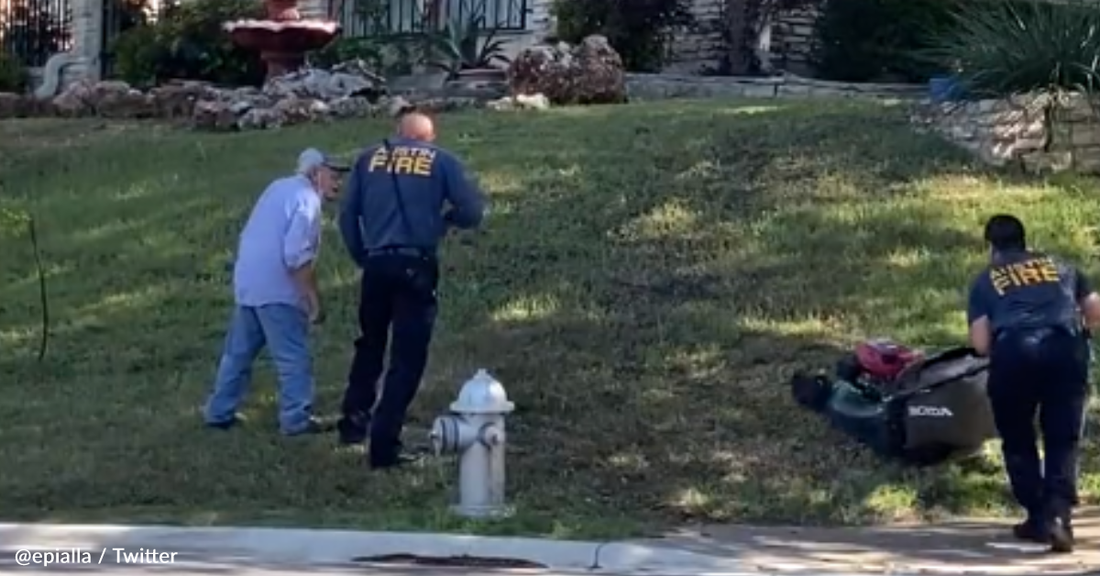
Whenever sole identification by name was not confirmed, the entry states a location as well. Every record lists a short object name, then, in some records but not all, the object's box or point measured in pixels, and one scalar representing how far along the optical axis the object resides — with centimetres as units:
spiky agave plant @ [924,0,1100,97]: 1714
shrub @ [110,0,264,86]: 2556
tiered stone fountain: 2344
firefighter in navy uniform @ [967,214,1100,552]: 1091
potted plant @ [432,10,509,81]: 2366
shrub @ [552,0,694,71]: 2342
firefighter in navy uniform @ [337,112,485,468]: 1206
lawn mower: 1206
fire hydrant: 1149
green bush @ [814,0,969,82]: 2252
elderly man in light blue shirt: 1280
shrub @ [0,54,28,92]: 2736
